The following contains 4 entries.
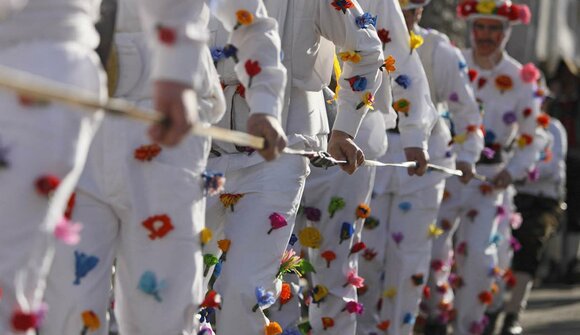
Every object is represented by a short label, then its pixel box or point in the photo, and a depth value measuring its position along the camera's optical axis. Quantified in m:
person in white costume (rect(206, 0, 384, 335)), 5.94
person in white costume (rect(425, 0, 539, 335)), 10.48
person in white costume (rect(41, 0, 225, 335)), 4.76
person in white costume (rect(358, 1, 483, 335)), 9.13
